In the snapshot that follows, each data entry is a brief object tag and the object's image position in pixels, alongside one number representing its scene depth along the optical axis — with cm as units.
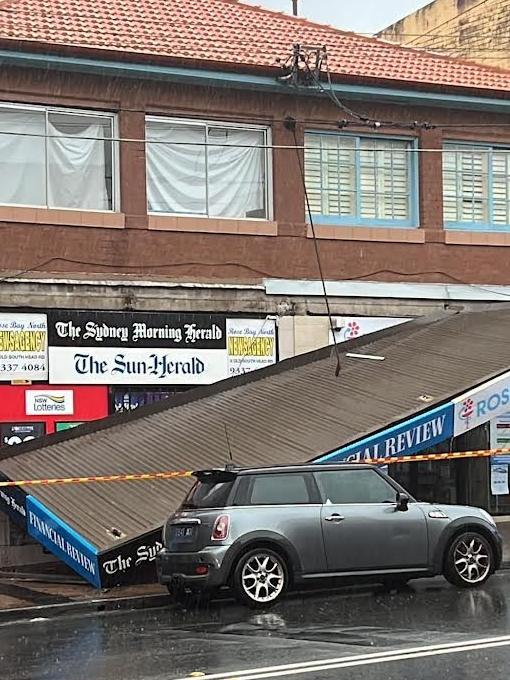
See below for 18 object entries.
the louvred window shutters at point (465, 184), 2222
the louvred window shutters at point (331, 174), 2117
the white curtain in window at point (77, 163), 1920
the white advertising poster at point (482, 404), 1582
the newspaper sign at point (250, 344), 2000
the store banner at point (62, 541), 1412
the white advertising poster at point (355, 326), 2077
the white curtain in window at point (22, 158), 1880
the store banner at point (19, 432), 1825
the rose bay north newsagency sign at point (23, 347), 1820
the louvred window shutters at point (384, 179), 2170
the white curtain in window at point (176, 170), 1995
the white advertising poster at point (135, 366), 1869
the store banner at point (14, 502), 1540
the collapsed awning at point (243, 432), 1459
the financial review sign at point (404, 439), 1512
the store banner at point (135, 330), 1872
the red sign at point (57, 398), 1827
